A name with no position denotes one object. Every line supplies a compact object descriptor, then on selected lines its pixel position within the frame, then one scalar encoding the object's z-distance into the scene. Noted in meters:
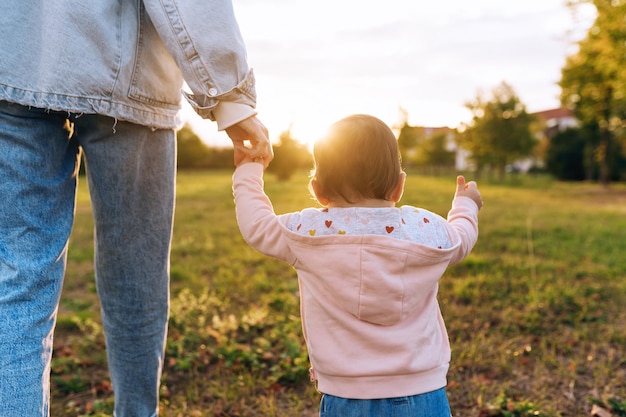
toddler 1.51
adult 1.44
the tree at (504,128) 30.78
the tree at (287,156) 27.95
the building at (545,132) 44.86
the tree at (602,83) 14.37
